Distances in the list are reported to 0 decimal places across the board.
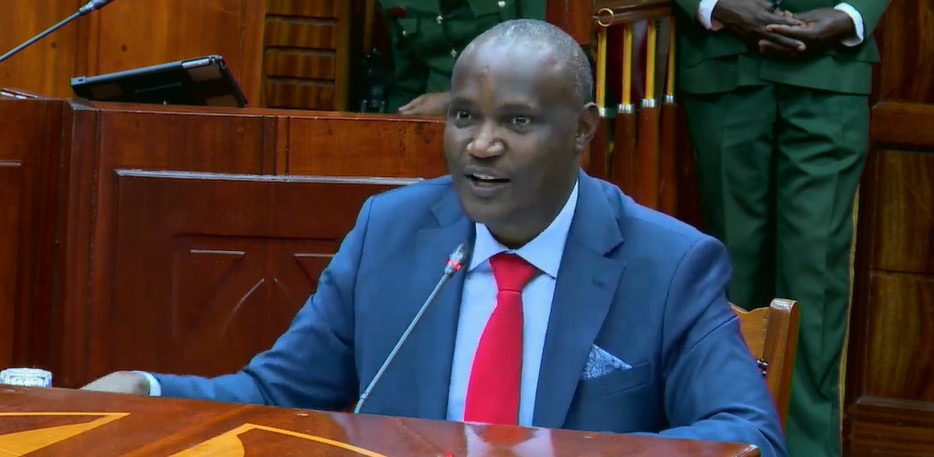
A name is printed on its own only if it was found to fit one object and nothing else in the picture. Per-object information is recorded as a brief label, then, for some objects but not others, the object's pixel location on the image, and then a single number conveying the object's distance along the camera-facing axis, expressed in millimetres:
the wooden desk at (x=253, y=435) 3736
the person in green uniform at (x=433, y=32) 9469
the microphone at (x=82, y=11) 7806
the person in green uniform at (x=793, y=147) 8773
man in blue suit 4629
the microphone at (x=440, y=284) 4426
